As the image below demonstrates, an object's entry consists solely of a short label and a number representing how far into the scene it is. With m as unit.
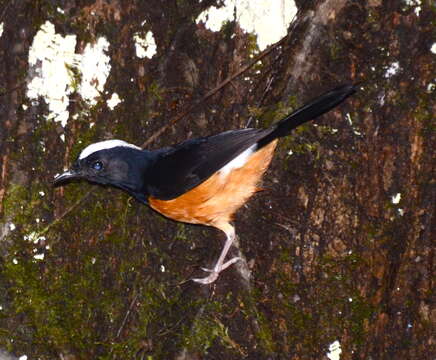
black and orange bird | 7.47
